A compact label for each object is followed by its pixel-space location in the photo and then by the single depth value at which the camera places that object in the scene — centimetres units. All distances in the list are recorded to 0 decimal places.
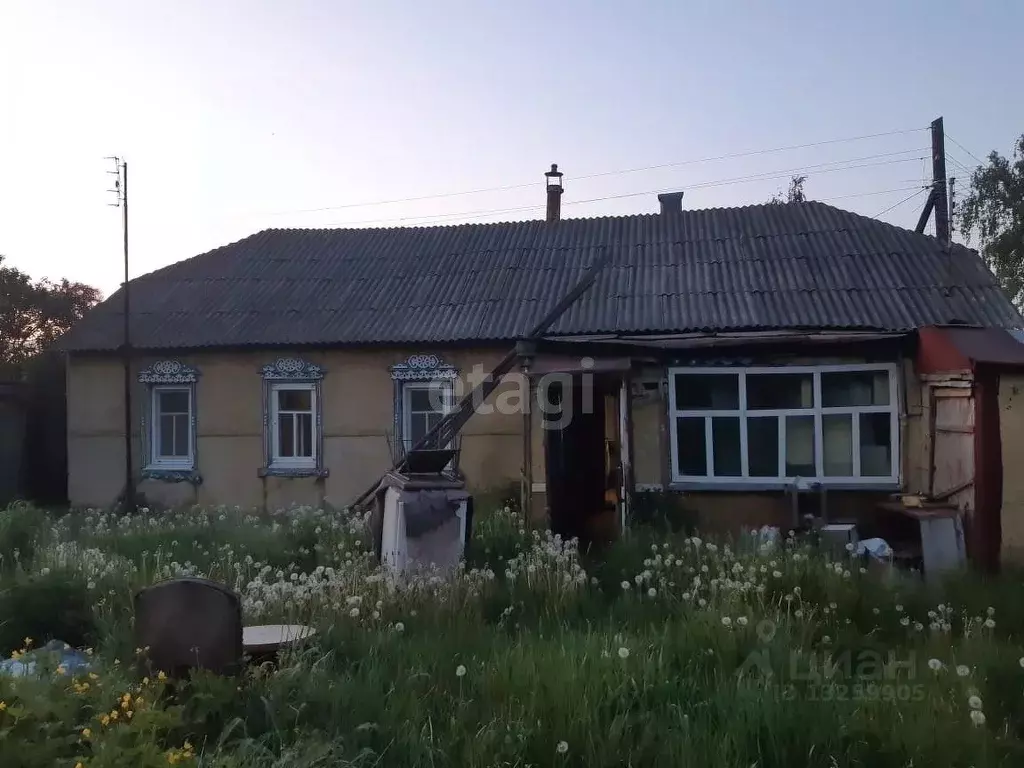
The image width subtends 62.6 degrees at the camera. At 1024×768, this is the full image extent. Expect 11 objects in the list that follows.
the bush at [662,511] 1033
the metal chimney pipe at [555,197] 1841
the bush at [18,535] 798
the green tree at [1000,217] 2533
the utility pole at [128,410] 1288
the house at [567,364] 1059
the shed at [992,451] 852
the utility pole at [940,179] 1414
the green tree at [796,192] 3149
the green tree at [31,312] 1841
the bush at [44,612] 607
